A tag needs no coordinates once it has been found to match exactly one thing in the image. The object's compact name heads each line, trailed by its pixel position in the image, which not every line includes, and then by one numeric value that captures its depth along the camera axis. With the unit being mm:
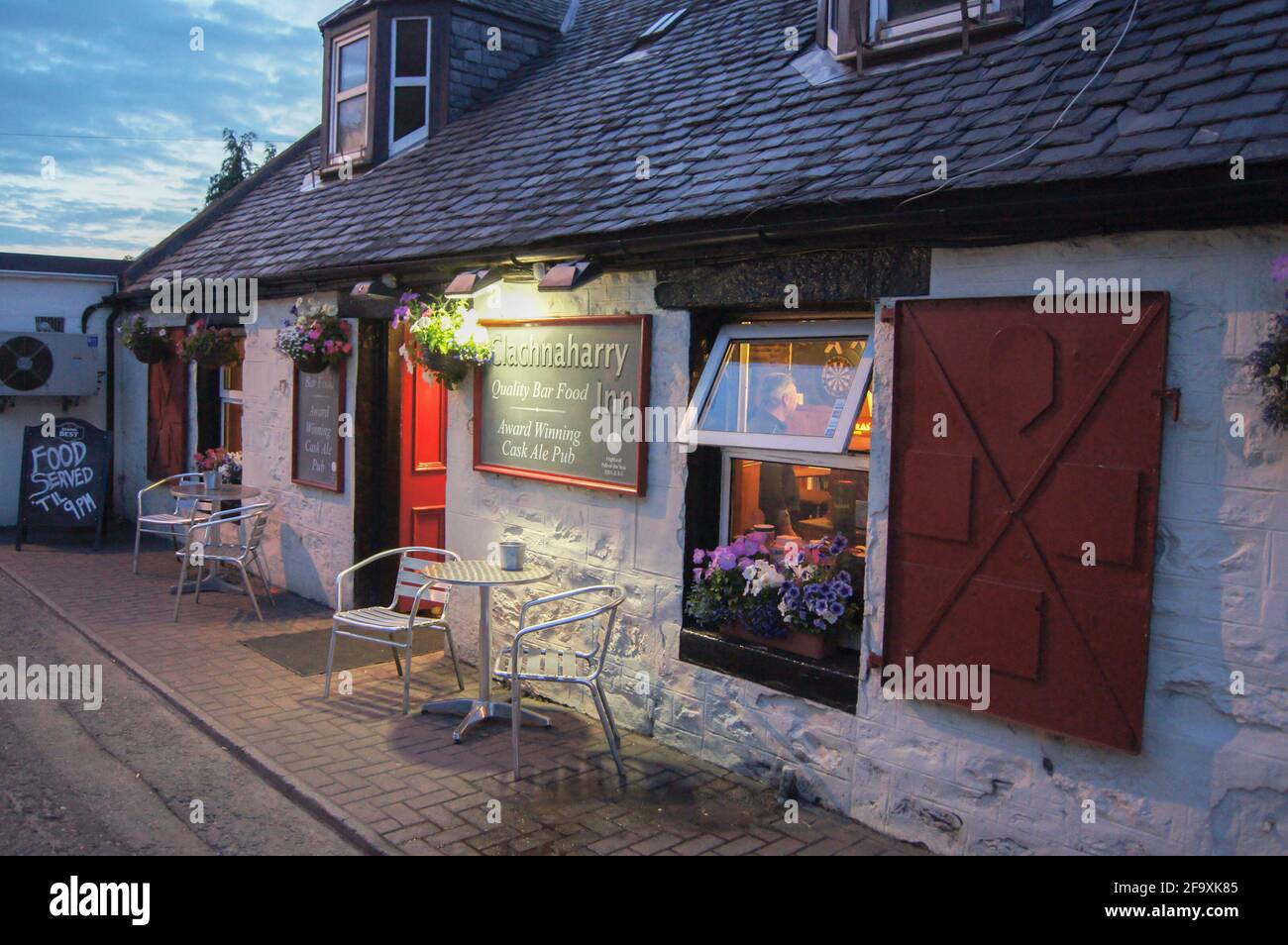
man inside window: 5562
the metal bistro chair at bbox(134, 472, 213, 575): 9758
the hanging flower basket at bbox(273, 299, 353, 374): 8805
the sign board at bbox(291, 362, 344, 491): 9094
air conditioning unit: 12766
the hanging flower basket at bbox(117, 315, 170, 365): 12477
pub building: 3859
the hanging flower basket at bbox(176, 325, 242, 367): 10914
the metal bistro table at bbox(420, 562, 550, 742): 5906
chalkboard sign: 12125
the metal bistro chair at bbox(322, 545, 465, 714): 6312
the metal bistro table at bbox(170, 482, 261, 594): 9584
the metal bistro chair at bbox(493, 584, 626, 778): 5270
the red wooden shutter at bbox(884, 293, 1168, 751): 4008
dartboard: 5375
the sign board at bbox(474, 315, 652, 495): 6242
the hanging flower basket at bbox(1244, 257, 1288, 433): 3508
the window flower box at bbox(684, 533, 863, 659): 5191
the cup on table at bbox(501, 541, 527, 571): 6184
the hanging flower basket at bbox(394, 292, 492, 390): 7269
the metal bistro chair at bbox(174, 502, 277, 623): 8625
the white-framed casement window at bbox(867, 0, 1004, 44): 5840
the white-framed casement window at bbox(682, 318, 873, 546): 5312
